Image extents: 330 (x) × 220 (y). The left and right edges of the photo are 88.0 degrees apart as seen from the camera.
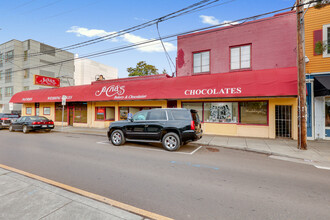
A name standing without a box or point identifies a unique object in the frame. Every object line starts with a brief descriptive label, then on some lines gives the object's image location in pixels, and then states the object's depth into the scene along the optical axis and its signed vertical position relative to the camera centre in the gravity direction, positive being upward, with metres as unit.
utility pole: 7.74 +1.49
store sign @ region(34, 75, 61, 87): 20.28 +3.89
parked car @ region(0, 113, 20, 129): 16.25 -0.68
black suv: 7.68 -0.72
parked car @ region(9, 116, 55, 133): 13.48 -0.95
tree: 35.91 +9.26
